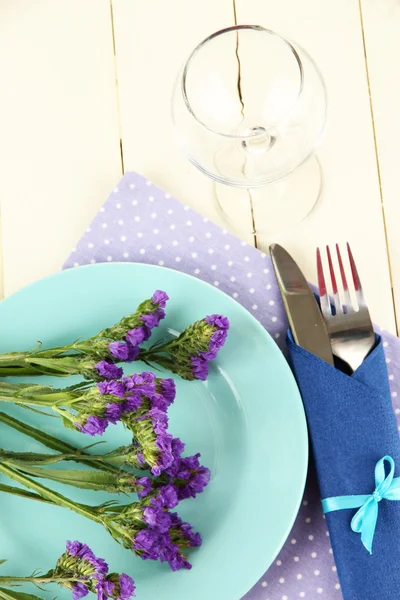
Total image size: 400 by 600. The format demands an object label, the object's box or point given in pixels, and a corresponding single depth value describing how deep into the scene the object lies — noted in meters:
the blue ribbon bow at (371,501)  0.80
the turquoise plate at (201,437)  0.81
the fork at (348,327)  0.84
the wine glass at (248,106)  0.79
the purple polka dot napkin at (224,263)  0.86
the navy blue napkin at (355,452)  0.81
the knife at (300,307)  0.84
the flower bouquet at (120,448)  0.67
